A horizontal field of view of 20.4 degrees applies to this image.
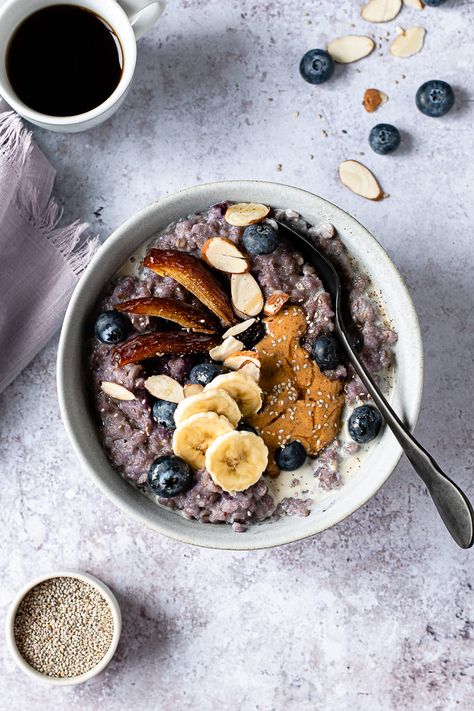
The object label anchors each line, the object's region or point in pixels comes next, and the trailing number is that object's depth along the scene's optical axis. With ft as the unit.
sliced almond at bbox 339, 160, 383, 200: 2.06
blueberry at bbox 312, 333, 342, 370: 1.86
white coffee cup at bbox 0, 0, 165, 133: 1.97
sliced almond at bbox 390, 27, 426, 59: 2.09
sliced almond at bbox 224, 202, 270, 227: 1.90
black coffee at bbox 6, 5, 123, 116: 2.00
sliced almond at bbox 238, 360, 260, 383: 1.85
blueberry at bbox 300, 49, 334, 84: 2.05
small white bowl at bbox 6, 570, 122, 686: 2.05
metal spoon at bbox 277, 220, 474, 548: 1.81
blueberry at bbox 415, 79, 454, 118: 2.05
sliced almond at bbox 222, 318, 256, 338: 1.89
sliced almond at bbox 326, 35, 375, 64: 2.08
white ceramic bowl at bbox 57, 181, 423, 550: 1.88
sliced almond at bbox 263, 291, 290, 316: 1.88
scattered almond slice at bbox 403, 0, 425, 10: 2.09
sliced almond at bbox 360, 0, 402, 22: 2.09
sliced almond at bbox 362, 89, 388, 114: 2.08
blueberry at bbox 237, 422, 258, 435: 1.88
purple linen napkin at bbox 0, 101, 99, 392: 2.03
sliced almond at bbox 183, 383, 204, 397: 1.87
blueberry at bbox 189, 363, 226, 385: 1.87
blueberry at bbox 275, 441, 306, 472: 1.88
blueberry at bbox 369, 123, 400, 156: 2.05
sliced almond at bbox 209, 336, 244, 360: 1.88
